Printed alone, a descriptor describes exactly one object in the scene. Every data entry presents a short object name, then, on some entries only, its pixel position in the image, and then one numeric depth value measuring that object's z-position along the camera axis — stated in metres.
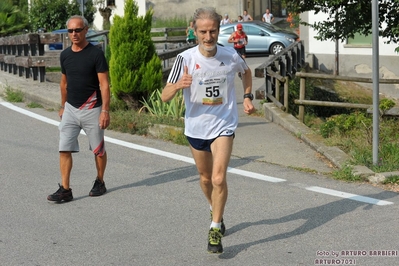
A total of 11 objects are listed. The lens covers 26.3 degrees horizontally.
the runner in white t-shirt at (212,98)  6.54
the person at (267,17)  44.19
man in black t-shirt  8.34
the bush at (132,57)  13.50
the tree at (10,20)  35.78
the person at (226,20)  43.00
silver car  33.66
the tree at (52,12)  45.06
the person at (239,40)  26.91
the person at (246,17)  43.05
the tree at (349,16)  13.66
